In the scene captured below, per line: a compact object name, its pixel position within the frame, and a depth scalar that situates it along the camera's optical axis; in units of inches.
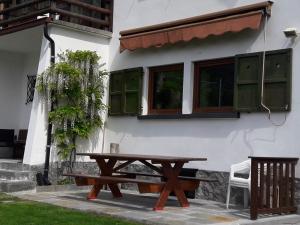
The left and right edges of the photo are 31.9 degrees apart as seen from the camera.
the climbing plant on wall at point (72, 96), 424.5
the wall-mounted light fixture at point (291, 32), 329.7
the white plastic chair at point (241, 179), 318.7
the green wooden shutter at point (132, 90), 435.9
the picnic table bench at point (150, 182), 313.5
